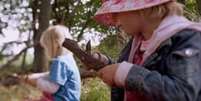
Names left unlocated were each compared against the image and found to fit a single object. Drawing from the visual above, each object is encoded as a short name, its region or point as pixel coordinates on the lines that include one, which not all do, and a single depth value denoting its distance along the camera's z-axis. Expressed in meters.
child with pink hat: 1.50
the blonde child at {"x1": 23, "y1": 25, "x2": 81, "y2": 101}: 3.61
